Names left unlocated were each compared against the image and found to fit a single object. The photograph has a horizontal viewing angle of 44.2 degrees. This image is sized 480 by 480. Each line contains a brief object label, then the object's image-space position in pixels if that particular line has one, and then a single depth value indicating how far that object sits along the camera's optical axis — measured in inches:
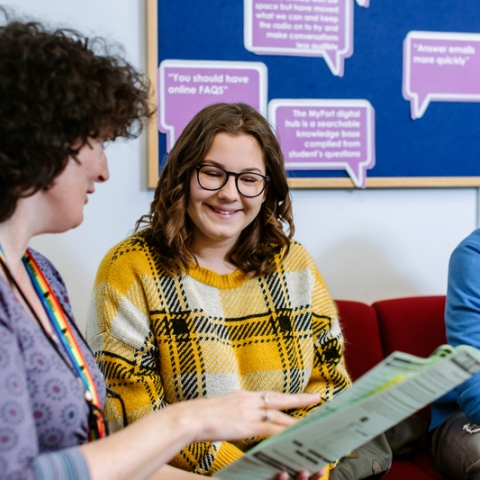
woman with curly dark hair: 30.0
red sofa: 74.8
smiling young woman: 55.2
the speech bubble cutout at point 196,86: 75.7
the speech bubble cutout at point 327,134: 80.0
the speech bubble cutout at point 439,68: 83.3
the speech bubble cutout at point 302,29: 77.3
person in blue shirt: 61.5
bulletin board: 76.0
